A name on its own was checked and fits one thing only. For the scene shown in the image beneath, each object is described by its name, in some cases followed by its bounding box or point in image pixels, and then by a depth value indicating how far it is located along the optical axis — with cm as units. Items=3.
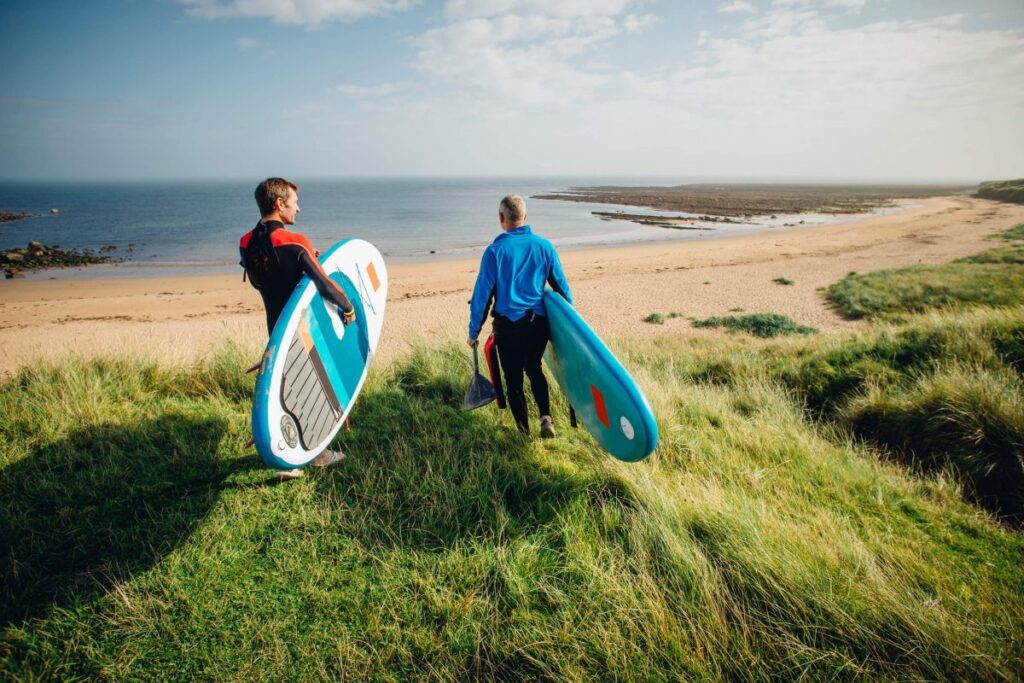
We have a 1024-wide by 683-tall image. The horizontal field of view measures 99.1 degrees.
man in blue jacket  308
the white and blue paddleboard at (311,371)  248
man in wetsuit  284
